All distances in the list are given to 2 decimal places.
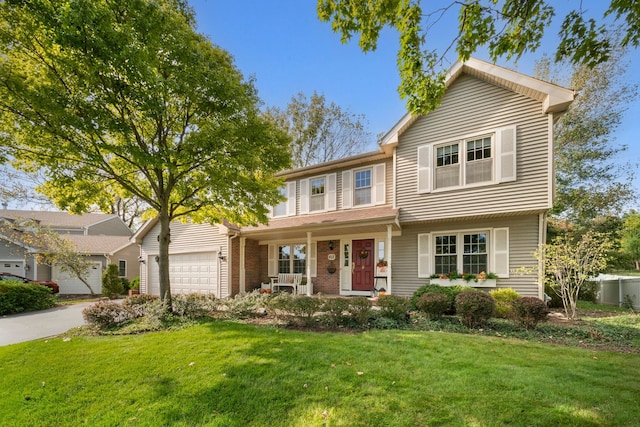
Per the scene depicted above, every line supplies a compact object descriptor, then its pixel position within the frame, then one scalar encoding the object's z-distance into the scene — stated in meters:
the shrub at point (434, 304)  7.75
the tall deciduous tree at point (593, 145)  16.12
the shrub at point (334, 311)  7.38
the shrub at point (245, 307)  8.70
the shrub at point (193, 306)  8.54
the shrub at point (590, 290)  13.46
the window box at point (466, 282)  9.43
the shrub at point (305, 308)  7.50
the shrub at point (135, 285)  18.47
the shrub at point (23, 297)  12.09
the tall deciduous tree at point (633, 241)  27.91
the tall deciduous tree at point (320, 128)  23.53
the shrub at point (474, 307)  7.08
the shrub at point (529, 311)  6.83
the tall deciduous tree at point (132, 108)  5.96
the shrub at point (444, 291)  8.38
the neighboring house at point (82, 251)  20.20
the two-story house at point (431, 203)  9.02
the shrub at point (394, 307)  7.66
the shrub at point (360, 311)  7.32
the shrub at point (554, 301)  11.20
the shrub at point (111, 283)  17.66
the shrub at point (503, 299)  8.12
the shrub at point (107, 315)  7.93
